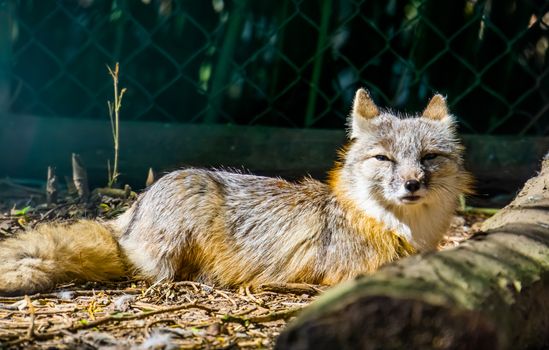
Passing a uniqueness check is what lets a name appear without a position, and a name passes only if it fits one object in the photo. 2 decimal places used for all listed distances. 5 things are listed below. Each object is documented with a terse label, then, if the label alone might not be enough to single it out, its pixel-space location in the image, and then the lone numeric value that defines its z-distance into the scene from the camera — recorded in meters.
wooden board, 14.66
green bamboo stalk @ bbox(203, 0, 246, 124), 15.92
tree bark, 6.09
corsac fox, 10.55
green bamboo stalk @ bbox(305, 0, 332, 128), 15.88
